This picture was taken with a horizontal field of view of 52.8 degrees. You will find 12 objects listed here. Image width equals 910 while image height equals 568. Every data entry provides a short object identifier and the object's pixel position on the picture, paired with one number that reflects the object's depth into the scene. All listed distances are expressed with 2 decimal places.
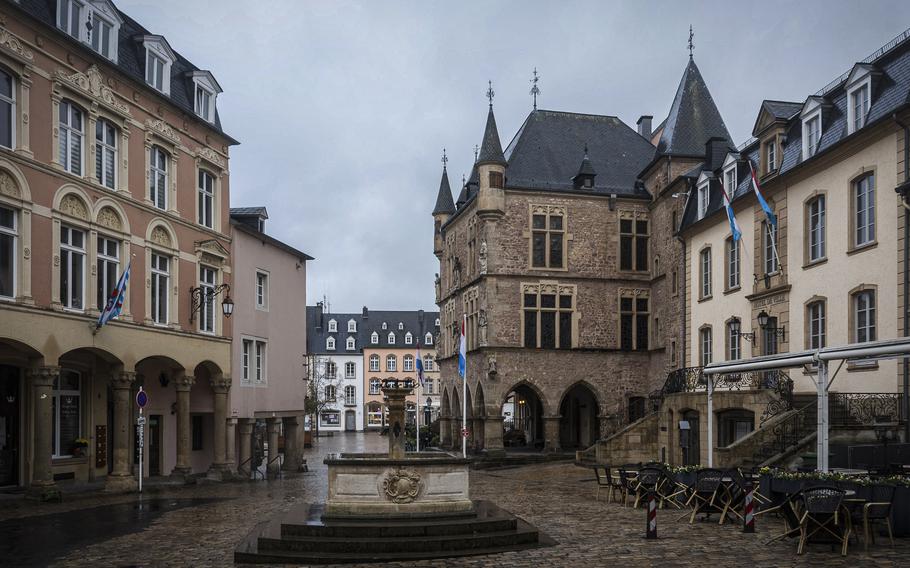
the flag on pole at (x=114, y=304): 22.66
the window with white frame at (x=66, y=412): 25.03
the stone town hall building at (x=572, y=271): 40.34
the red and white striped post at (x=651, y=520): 14.02
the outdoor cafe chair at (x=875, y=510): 12.91
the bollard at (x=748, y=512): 14.54
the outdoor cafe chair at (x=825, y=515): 12.63
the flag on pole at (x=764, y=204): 25.14
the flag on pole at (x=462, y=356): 36.47
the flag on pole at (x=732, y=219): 27.22
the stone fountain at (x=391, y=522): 13.17
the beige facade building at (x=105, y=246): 21.44
